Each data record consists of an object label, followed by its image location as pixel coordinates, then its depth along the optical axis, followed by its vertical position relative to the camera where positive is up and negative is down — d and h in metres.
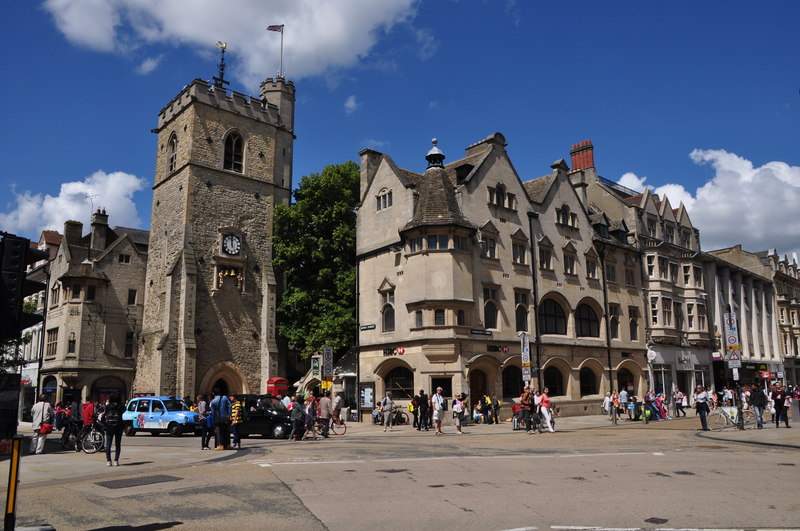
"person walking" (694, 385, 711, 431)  22.55 -1.25
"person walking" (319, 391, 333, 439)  23.39 -1.56
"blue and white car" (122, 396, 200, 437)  25.97 -1.96
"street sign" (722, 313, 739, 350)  22.66 +1.34
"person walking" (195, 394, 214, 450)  18.11 -1.68
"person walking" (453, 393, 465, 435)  25.16 -1.67
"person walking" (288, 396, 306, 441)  21.53 -1.65
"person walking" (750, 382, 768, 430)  23.30 -1.13
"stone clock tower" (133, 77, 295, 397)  37.53 +7.46
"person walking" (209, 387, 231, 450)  17.45 -1.37
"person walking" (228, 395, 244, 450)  18.25 -1.49
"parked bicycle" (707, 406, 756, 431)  23.39 -1.80
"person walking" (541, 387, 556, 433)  23.53 -1.59
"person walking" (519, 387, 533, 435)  23.89 -1.28
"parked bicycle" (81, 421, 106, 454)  17.95 -2.03
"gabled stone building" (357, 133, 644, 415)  30.53 +4.59
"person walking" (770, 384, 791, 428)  23.09 -1.17
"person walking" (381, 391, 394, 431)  27.34 -1.74
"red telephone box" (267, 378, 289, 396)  37.38 -1.01
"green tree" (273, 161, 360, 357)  37.78 +6.93
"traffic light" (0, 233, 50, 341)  6.59 +0.91
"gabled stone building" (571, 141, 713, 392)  42.72 +6.04
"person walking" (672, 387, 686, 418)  34.94 -1.61
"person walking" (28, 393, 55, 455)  17.69 -1.53
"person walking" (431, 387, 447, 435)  24.33 -1.50
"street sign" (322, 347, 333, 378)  26.47 +0.33
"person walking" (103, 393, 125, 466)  14.09 -1.20
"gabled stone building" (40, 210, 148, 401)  39.44 +3.05
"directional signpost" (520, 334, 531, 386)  25.27 +0.47
